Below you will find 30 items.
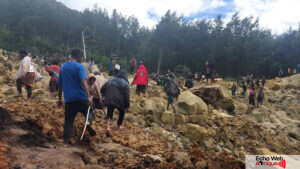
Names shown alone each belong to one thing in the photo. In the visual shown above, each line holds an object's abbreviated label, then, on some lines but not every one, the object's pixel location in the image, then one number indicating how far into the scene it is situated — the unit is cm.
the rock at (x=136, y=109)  716
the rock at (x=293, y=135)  982
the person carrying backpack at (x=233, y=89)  1618
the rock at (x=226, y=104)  1120
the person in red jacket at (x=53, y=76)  659
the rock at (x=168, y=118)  695
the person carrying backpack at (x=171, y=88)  769
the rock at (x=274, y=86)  2016
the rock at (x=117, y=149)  331
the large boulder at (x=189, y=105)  790
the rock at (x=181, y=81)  1756
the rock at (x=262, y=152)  500
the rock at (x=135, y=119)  647
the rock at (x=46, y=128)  365
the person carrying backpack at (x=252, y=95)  1346
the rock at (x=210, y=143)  648
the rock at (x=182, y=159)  296
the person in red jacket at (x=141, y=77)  845
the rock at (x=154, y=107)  729
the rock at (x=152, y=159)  297
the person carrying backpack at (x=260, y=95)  1442
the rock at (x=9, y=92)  783
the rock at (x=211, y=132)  716
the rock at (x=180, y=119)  716
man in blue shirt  334
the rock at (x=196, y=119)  748
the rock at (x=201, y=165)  298
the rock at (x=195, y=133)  647
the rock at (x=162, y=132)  582
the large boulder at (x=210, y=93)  1084
